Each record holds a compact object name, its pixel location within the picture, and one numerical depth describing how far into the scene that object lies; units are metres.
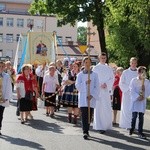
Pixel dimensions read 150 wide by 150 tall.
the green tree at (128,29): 17.89
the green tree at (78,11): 32.11
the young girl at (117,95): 14.91
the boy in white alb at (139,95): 11.92
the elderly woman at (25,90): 13.87
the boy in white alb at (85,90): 11.45
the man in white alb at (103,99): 12.52
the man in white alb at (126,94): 12.99
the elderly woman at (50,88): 15.96
